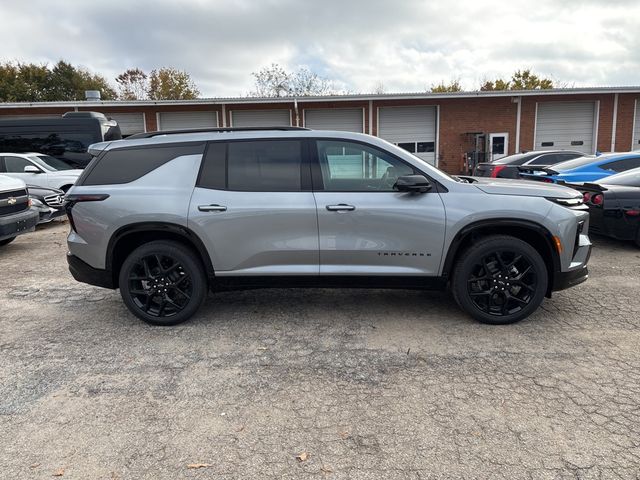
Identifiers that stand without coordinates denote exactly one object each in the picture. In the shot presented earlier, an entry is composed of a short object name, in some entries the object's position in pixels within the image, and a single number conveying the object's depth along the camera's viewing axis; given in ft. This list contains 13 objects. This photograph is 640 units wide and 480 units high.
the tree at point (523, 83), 143.13
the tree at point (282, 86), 137.69
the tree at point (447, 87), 141.28
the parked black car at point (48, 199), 33.22
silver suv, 13.61
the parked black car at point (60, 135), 44.39
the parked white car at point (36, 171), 37.96
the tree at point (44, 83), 124.88
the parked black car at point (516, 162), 38.83
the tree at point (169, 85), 149.79
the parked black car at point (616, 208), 22.81
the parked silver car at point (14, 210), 24.47
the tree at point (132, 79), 160.49
